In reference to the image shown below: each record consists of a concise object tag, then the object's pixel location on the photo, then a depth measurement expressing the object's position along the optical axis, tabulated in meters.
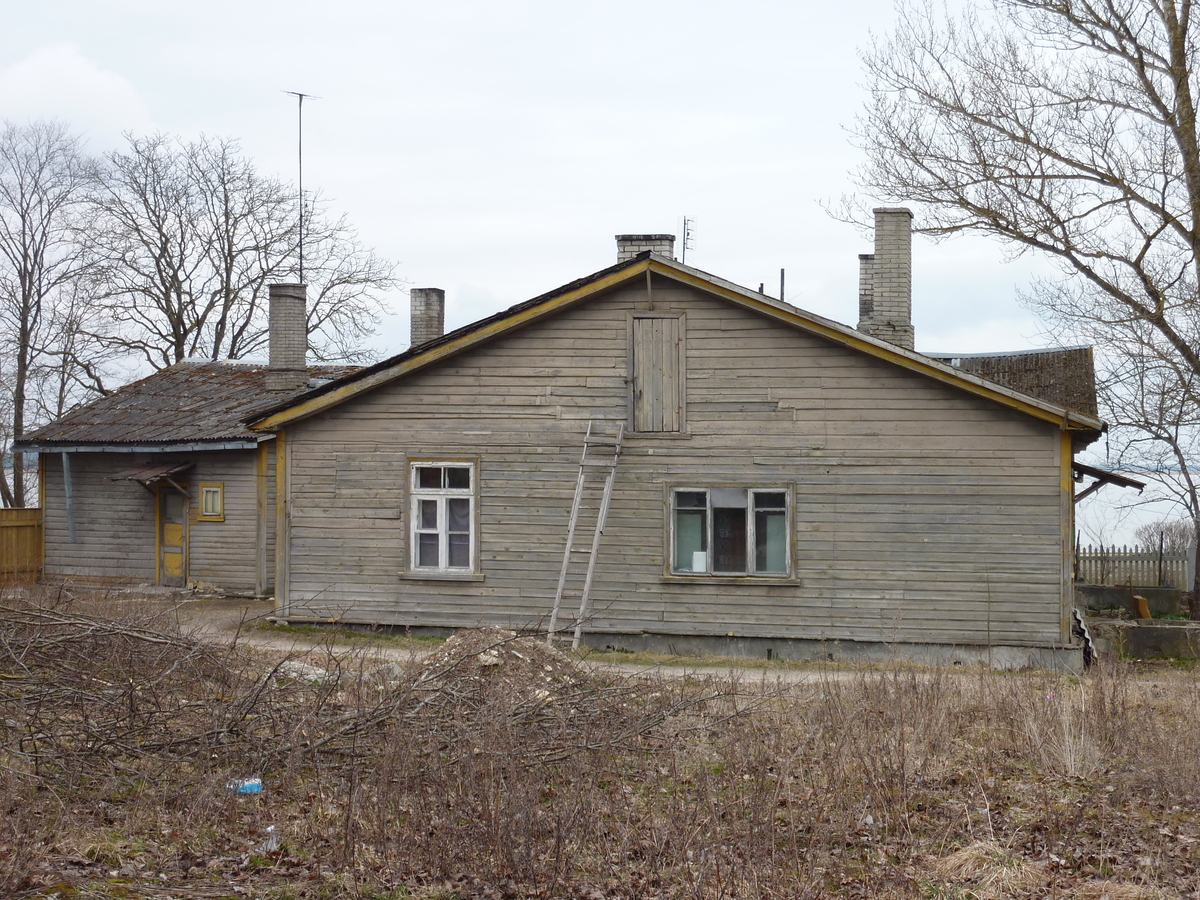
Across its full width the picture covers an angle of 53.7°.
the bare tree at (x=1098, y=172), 20.05
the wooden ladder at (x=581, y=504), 15.72
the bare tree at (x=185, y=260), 39.03
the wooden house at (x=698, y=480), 15.35
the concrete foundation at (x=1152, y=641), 16.73
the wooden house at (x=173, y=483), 21.88
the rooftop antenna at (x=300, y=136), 29.65
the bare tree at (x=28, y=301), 38.12
